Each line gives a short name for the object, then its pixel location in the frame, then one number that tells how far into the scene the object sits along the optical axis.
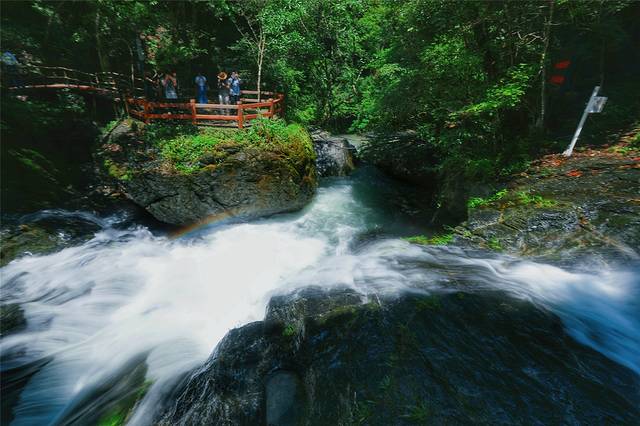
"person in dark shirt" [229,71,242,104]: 12.15
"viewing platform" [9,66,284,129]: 10.11
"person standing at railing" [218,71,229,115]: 11.97
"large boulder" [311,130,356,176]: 13.40
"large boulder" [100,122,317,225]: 9.03
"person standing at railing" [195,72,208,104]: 12.06
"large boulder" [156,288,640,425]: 3.04
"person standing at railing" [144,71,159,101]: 12.92
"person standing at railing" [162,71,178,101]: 11.52
